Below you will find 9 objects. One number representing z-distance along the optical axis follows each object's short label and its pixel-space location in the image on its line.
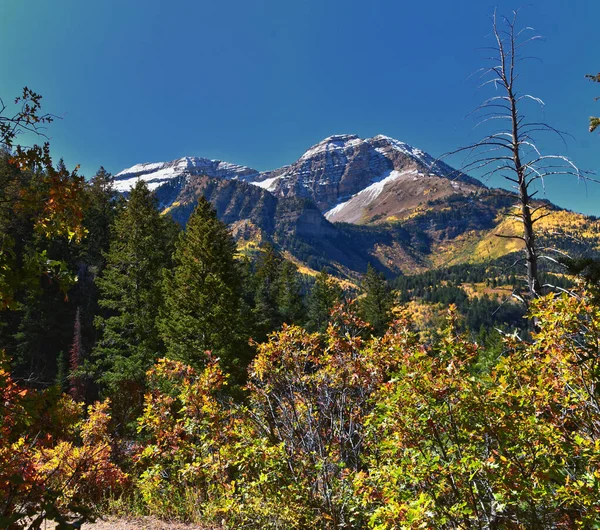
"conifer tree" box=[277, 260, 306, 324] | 32.91
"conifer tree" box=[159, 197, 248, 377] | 15.31
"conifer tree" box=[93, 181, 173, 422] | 15.80
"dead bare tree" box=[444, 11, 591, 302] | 6.56
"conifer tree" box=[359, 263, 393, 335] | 30.98
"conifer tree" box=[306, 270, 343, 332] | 35.57
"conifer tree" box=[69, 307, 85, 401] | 24.33
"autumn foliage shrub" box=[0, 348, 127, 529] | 1.70
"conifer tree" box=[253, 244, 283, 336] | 28.12
